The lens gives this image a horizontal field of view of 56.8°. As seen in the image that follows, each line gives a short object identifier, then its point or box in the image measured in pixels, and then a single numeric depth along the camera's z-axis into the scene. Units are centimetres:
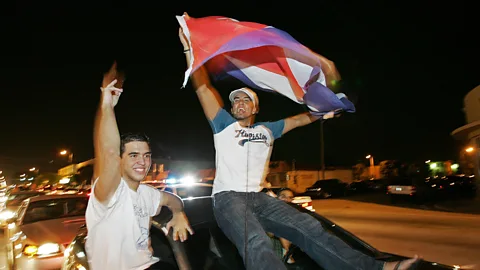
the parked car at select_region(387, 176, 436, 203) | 2427
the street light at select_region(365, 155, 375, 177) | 5008
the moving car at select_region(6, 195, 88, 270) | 623
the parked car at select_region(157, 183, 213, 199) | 901
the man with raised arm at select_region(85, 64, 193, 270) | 266
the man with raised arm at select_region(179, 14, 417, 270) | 288
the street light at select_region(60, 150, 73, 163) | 5169
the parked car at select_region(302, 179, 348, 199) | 3244
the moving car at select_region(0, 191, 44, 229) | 1270
